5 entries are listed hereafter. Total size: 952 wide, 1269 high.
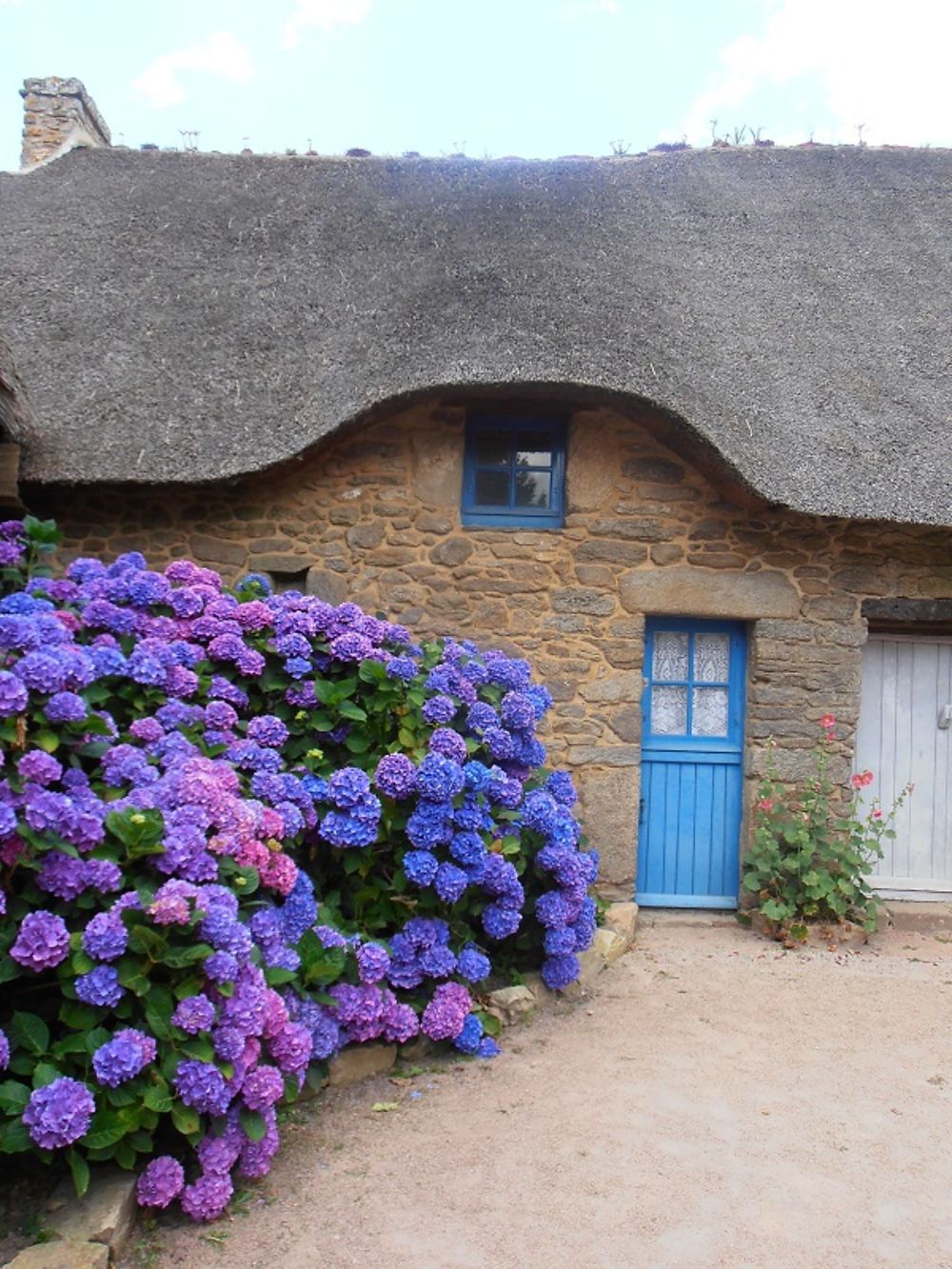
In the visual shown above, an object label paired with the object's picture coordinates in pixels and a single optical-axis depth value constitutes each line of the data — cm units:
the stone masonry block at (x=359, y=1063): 328
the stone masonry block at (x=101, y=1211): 230
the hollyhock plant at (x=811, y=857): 502
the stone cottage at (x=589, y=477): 493
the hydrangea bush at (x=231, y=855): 240
